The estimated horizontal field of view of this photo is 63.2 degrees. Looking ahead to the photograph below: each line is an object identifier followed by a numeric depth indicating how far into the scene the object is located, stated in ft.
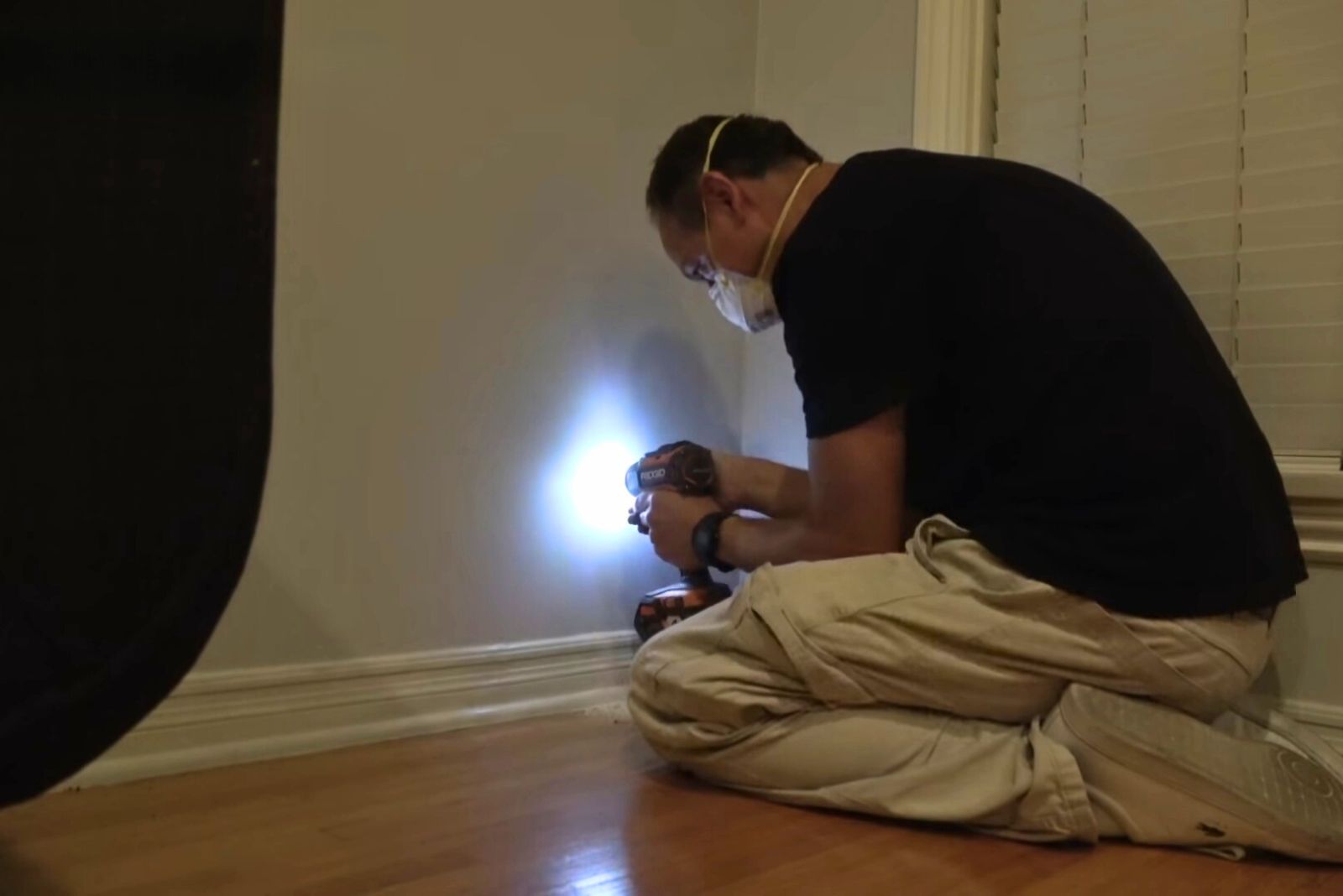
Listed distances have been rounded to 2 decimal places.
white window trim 6.27
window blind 5.08
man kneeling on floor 3.89
